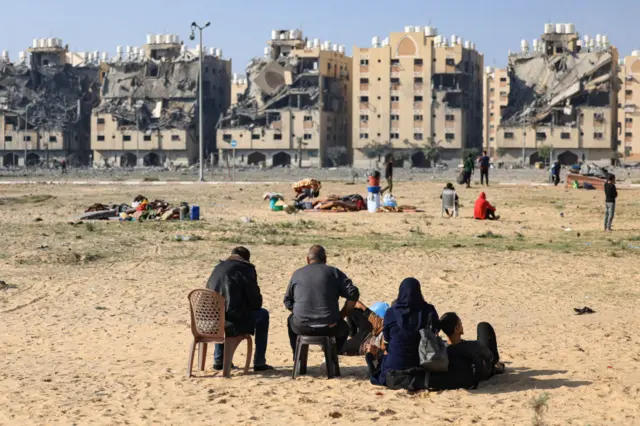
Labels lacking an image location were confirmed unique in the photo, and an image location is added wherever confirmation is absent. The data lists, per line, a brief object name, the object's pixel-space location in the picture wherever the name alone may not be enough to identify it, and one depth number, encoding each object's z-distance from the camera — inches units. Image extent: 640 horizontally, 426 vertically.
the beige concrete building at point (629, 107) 6200.8
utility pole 2536.9
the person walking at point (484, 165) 2130.5
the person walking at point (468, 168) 2005.2
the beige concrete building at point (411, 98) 5329.7
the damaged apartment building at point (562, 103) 5251.0
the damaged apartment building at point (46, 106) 5925.2
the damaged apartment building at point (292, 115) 5462.6
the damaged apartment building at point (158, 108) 5728.3
